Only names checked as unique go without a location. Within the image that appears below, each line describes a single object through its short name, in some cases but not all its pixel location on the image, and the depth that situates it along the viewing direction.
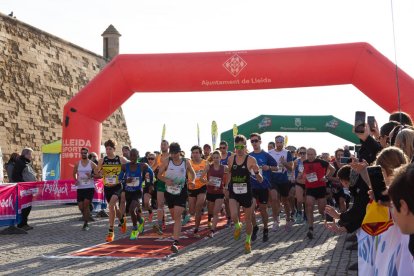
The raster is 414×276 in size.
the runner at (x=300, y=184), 11.40
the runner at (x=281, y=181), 11.19
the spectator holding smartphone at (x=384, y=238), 2.88
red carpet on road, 8.27
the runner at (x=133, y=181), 10.16
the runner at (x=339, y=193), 11.72
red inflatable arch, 14.12
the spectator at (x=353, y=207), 4.68
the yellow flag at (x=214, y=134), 21.54
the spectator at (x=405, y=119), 5.73
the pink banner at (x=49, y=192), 11.98
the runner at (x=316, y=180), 10.38
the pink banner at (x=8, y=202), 11.08
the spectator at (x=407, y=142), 4.03
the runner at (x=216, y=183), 10.74
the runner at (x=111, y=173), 10.27
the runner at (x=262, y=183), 9.71
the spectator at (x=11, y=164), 13.98
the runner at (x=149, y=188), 12.27
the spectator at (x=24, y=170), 12.05
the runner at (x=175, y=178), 9.00
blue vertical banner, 21.27
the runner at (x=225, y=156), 12.31
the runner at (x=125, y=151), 15.01
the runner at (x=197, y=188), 10.73
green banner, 32.56
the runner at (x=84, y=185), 12.12
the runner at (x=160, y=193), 10.44
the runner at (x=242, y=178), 8.88
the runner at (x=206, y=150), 14.16
